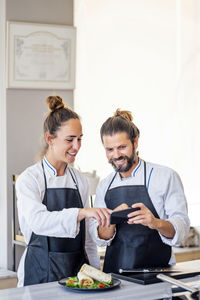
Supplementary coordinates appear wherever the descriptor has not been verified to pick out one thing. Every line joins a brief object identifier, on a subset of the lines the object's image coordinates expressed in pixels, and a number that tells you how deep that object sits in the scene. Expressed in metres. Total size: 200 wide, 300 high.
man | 3.05
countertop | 2.41
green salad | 2.50
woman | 2.95
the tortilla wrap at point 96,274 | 2.56
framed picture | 5.72
